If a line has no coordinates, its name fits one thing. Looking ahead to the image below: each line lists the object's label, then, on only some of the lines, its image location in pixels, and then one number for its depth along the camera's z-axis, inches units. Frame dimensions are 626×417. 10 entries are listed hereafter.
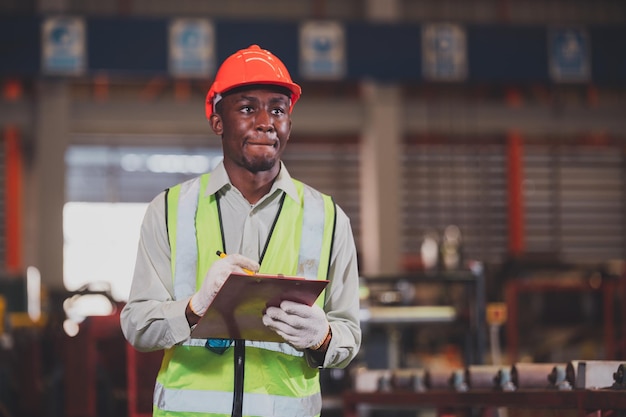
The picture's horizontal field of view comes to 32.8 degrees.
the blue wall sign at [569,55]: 551.2
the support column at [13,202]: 650.8
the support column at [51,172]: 572.1
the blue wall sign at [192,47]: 523.8
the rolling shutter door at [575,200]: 707.4
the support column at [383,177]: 593.0
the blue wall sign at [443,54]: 548.4
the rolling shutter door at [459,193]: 699.4
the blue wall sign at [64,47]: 525.7
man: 120.6
